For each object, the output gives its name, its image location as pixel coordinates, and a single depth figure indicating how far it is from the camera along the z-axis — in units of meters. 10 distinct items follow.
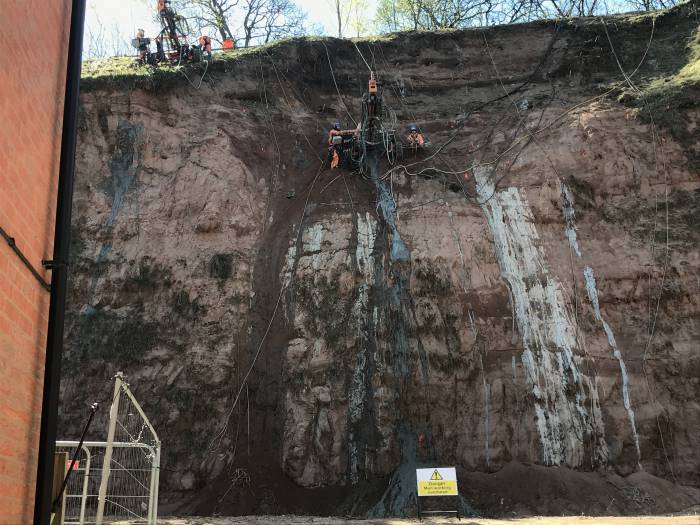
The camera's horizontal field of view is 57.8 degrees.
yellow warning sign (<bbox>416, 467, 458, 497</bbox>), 11.68
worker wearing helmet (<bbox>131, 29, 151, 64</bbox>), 21.05
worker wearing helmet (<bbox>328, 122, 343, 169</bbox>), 19.39
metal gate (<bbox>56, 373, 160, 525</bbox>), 8.28
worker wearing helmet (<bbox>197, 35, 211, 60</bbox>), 21.30
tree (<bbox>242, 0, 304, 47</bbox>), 33.56
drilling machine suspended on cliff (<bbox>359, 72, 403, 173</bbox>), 19.34
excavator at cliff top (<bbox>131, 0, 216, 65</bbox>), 21.03
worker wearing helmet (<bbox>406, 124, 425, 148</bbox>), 19.81
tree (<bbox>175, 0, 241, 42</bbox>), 32.09
